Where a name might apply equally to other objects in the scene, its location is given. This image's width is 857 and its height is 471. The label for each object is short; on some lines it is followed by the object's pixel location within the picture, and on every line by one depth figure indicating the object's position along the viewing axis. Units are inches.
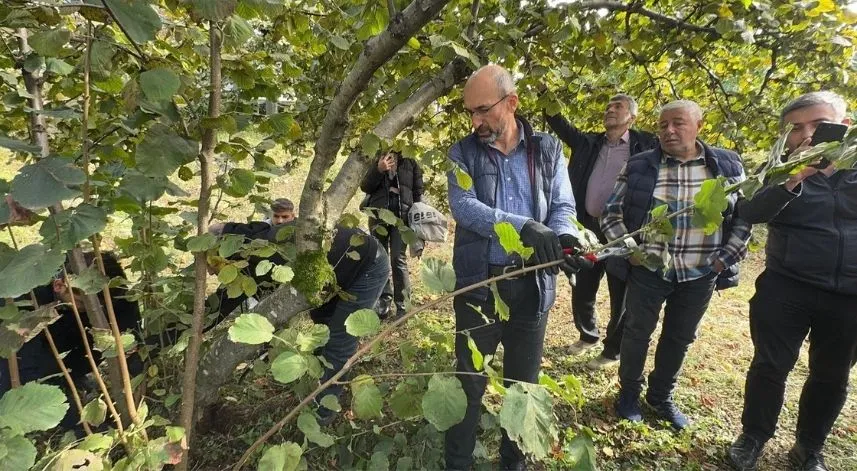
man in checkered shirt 96.5
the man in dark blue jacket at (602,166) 122.0
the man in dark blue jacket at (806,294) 80.7
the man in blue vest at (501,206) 74.0
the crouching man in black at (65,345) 84.9
